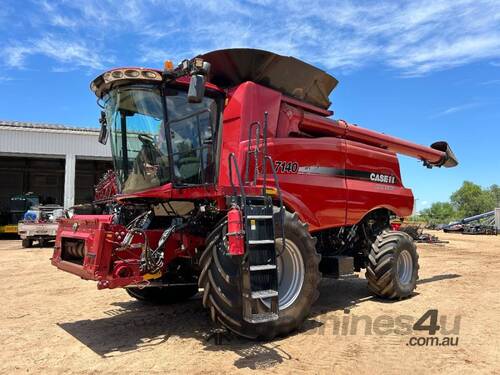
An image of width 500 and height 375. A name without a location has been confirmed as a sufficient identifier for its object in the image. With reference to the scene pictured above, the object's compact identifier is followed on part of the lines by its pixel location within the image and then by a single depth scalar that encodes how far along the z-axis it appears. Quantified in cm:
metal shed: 2561
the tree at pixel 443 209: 8364
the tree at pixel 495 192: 9099
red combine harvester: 474
